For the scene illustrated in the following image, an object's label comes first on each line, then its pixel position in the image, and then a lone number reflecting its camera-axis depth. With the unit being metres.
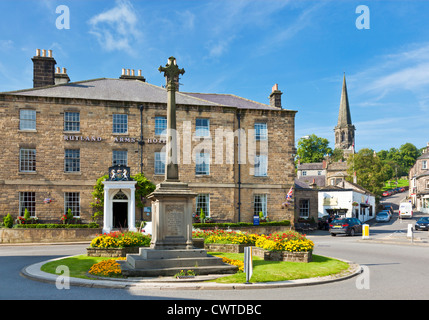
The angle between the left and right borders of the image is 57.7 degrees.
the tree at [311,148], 99.56
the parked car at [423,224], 36.69
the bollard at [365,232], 27.52
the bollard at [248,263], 10.70
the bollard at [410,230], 26.53
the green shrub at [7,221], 27.44
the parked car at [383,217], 52.81
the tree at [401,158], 144.38
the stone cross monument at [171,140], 13.62
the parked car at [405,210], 55.00
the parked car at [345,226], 32.09
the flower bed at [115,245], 16.28
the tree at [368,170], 64.19
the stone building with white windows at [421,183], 71.62
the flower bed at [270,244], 15.05
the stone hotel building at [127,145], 29.33
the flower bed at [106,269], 11.84
